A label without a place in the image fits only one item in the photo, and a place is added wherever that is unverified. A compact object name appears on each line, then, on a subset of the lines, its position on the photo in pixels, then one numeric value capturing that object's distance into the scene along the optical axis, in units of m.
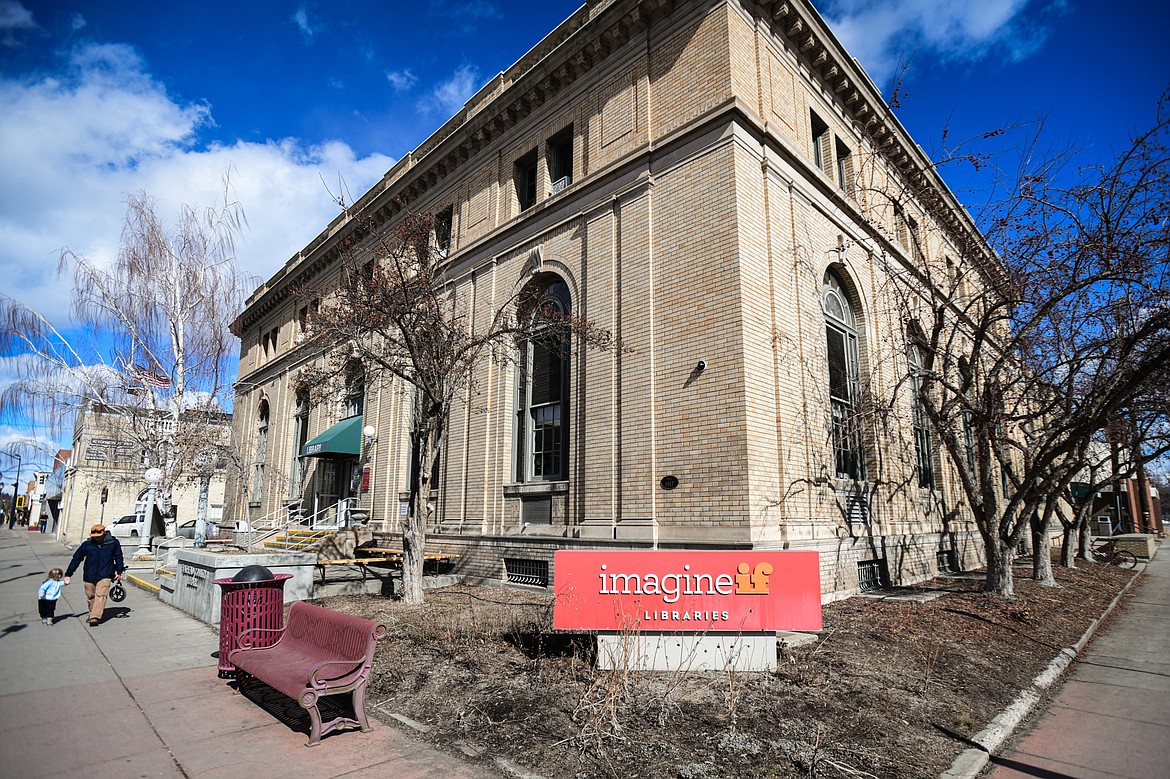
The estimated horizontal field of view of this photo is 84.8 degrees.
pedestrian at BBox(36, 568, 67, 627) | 10.70
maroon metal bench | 5.48
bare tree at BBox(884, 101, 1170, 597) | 10.63
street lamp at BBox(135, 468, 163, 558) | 23.08
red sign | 7.21
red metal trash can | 7.34
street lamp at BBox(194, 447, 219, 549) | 21.61
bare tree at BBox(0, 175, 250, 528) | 24.78
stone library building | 11.94
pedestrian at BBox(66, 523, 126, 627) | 10.85
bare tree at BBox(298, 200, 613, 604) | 12.23
